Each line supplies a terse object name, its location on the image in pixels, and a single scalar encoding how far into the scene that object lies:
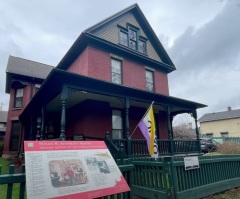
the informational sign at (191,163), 6.54
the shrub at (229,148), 16.31
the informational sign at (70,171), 2.86
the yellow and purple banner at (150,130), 7.80
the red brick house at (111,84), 10.23
